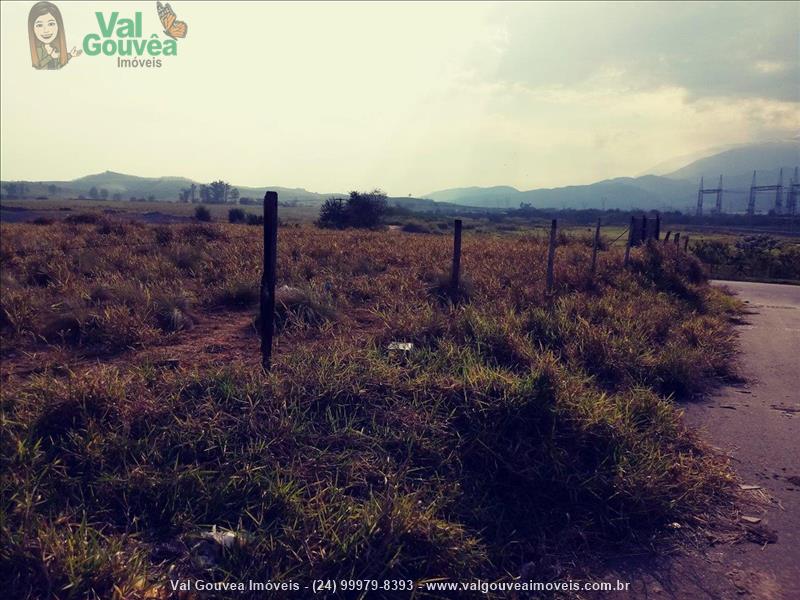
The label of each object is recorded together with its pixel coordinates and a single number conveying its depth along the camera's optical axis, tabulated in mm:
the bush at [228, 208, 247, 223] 36481
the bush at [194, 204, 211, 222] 36531
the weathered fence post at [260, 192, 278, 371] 4711
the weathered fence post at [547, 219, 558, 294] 9281
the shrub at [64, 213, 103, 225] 20742
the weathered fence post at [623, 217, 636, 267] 12598
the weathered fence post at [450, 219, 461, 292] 8039
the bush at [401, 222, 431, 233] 39216
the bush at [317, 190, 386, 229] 36438
